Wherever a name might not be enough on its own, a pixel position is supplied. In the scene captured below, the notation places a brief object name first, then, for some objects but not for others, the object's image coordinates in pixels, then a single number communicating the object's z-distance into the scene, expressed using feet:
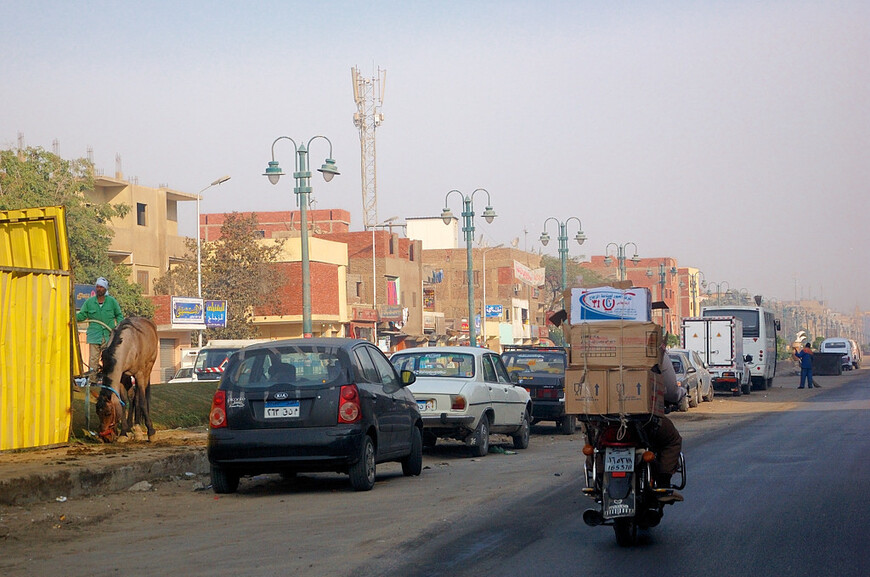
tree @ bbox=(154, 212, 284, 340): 207.31
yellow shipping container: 45.29
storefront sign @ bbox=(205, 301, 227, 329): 184.65
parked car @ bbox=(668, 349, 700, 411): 101.14
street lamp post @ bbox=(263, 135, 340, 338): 89.51
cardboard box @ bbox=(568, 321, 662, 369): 29.25
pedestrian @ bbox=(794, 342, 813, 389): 151.12
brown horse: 49.29
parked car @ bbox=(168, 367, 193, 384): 118.29
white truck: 135.95
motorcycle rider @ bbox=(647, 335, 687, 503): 29.27
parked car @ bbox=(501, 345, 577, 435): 69.46
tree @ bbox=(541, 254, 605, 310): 417.53
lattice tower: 361.10
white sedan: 53.26
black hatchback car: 39.14
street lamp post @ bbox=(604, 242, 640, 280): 201.71
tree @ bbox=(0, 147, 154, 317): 167.53
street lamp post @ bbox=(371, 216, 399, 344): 242.54
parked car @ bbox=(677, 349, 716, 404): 113.70
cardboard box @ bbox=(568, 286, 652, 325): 30.78
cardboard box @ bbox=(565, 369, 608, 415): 28.78
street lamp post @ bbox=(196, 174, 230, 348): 180.92
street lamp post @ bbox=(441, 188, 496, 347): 134.00
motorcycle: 27.66
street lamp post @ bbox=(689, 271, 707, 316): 453.00
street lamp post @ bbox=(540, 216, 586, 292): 165.17
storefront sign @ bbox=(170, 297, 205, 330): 179.73
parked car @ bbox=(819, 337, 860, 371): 255.29
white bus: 148.25
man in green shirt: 51.49
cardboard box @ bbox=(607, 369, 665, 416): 28.40
